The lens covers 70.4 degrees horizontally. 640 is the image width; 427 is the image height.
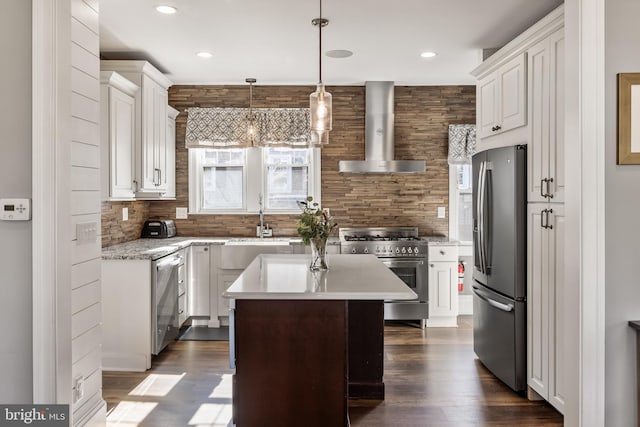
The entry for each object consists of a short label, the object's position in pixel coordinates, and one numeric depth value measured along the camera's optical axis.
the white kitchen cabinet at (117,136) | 3.47
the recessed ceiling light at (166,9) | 3.09
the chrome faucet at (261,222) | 5.09
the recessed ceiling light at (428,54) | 4.11
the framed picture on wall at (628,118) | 1.81
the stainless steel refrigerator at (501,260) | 3.00
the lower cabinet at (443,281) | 4.73
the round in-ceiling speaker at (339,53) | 4.00
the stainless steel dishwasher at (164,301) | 3.58
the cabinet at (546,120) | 2.63
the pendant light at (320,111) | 2.71
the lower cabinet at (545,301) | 2.65
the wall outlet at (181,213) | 5.18
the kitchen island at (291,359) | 2.27
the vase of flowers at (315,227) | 2.67
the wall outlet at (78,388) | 2.23
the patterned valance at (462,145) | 5.10
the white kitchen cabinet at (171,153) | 4.83
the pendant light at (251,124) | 4.93
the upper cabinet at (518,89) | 2.77
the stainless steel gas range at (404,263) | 4.68
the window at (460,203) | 5.23
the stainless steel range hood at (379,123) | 5.05
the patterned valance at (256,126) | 5.06
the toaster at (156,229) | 4.87
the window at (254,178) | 5.23
